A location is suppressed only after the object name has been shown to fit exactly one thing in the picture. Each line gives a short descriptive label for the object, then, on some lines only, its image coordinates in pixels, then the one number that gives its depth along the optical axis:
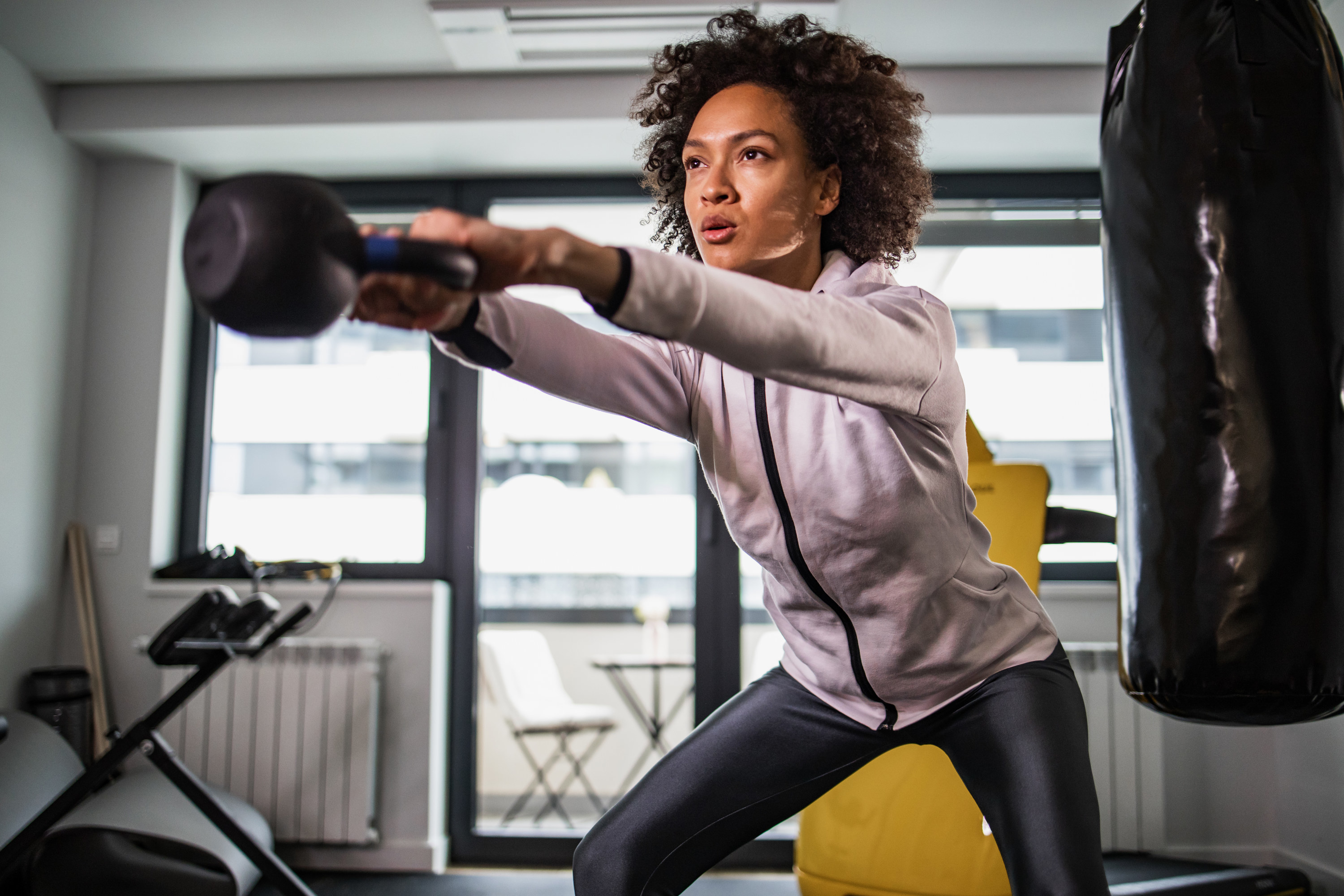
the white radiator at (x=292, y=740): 2.97
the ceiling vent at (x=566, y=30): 2.65
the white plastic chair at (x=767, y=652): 3.68
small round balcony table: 3.79
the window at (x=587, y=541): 4.41
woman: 0.99
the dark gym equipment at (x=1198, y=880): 2.44
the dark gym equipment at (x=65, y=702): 2.86
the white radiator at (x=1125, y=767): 2.87
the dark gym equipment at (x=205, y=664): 2.22
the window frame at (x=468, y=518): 3.17
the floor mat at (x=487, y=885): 2.87
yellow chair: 2.22
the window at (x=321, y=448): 3.45
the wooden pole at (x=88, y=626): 3.05
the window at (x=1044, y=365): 3.37
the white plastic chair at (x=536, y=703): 3.76
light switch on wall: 3.23
